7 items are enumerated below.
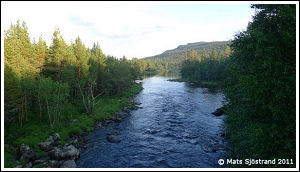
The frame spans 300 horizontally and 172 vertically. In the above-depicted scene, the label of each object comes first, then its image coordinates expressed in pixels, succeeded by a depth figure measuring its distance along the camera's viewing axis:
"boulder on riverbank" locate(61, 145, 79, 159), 19.48
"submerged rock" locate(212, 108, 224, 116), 36.53
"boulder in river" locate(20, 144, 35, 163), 18.44
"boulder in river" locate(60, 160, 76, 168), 17.35
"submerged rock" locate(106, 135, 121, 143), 24.92
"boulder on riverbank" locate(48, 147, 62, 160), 19.39
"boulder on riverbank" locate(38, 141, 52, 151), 21.22
